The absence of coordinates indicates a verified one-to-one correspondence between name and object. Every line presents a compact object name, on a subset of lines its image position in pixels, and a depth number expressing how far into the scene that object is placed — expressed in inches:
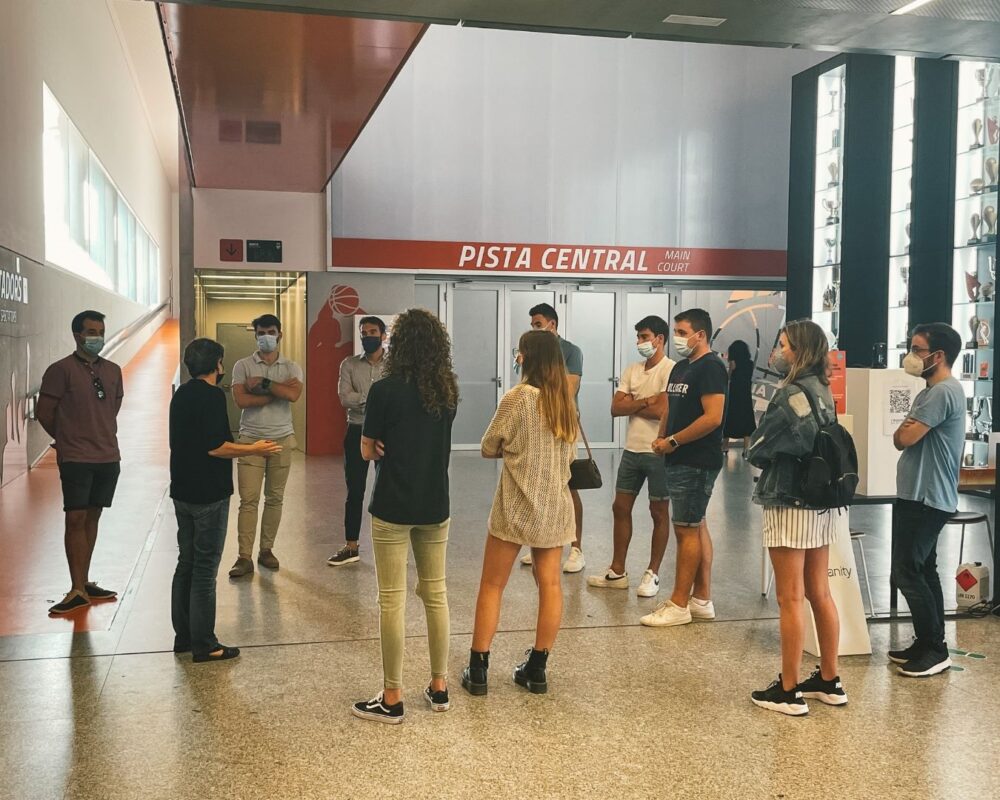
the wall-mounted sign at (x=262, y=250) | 509.4
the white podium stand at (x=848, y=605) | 186.5
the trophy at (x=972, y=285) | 404.2
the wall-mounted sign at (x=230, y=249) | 507.5
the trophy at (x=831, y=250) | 488.1
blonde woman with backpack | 156.9
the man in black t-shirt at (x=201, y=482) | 175.9
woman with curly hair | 149.2
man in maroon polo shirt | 208.8
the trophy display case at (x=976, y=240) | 395.5
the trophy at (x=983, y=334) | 400.8
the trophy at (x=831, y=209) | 487.8
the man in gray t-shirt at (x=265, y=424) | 245.8
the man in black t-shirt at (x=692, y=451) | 201.2
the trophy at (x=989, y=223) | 392.5
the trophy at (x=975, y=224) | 401.7
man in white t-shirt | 226.1
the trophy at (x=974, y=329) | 405.1
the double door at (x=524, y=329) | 557.0
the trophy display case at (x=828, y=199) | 486.3
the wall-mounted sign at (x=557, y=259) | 526.3
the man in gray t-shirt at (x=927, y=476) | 177.3
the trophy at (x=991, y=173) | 392.2
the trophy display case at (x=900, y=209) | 438.3
